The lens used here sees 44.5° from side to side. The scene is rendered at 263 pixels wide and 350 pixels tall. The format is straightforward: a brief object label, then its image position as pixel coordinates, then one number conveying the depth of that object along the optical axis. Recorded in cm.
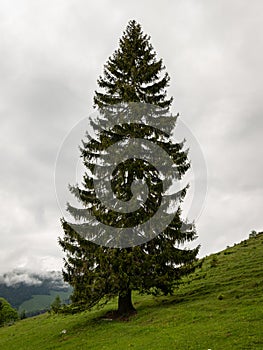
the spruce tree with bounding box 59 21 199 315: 2011
